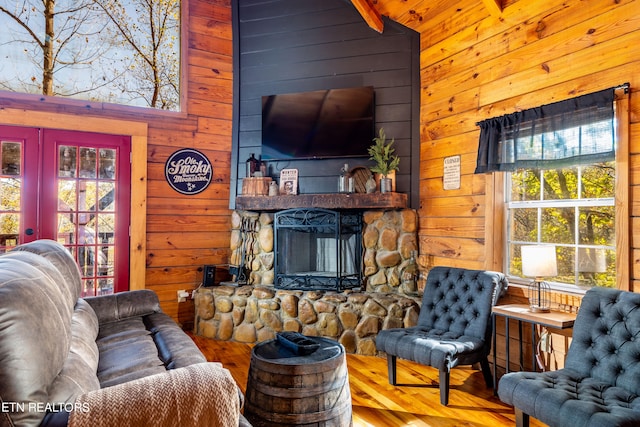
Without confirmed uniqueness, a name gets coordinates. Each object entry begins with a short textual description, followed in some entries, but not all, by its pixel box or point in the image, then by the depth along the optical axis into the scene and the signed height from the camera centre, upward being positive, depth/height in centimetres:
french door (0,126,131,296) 384 +17
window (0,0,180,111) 395 +162
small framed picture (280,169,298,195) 434 +37
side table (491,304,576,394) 246 -59
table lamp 260 -26
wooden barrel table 174 -73
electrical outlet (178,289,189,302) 449 -82
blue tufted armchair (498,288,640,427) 177 -76
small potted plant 393 +55
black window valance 251 +56
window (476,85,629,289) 247 +25
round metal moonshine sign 448 +48
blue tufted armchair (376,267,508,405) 271 -78
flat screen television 415 +94
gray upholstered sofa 111 -49
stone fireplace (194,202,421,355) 378 -74
